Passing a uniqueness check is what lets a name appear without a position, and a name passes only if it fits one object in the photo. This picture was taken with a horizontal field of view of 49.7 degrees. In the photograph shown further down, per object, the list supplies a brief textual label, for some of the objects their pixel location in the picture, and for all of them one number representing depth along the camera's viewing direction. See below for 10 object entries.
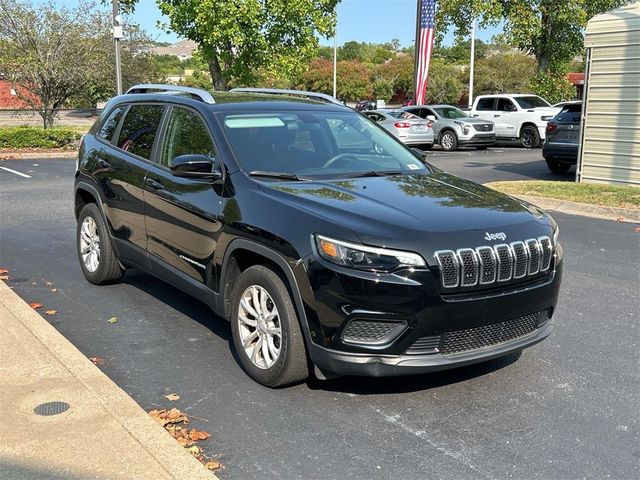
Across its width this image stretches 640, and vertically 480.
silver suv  23.16
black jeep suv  3.68
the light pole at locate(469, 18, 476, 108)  33.15
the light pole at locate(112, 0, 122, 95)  18.41
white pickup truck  23.16
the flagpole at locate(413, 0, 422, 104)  25.41
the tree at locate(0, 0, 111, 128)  23.72
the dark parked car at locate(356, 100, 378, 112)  40.67
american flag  25.22
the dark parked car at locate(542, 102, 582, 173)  14.29
